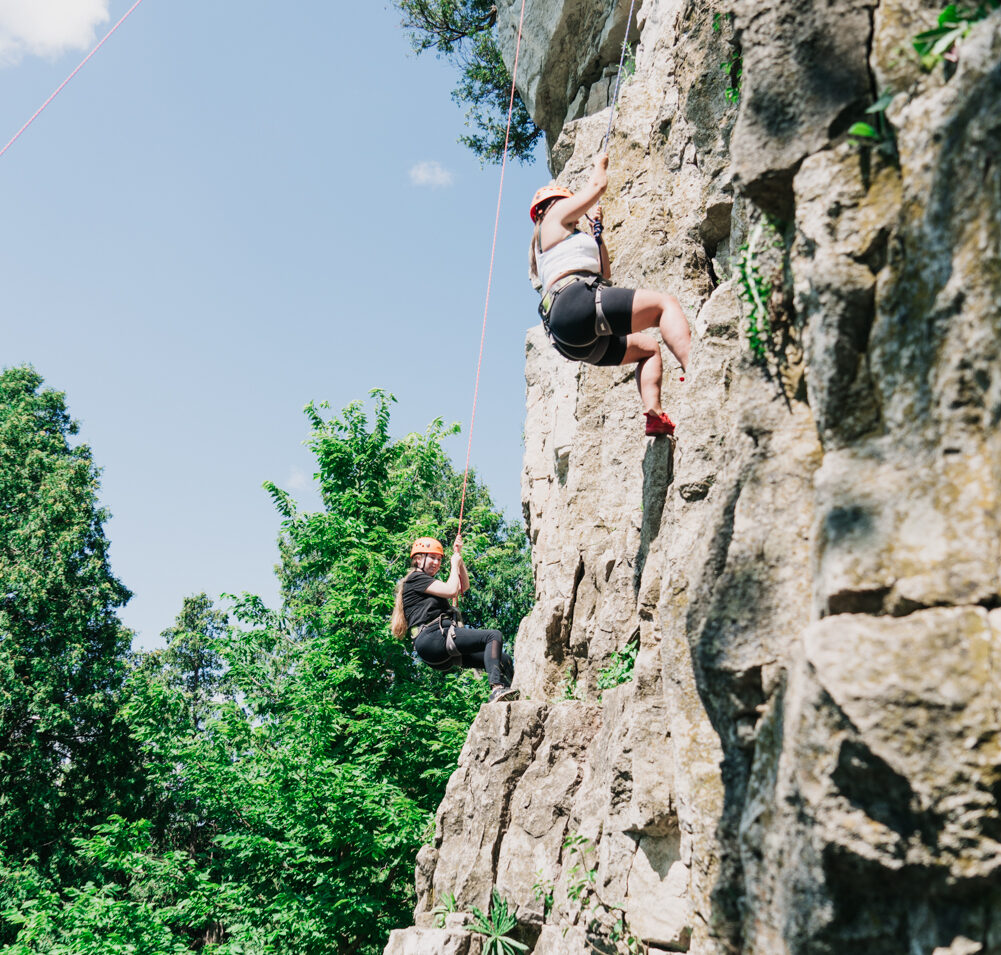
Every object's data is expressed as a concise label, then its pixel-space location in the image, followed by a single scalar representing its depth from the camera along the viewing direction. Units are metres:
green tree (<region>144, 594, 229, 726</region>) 25.02
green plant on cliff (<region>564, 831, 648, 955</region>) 5.09
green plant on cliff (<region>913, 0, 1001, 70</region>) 2.84
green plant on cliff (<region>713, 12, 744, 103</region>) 5.10
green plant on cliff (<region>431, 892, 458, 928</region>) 7.18
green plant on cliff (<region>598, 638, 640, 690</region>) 6.72
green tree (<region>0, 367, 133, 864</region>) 17.56
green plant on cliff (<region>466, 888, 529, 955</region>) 6.43
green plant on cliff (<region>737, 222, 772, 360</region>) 3.71
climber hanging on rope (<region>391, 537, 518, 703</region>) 8.63
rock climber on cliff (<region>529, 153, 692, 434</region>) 5.69
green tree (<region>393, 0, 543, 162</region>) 18.52
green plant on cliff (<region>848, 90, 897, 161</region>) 3.06
